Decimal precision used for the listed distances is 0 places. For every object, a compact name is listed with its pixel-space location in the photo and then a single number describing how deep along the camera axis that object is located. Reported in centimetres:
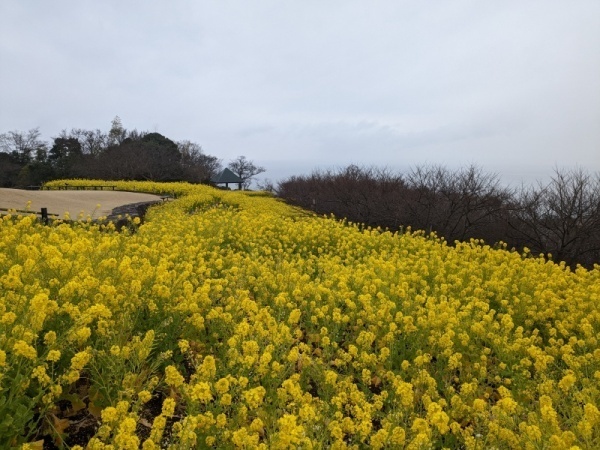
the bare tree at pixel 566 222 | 1407
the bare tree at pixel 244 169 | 7825
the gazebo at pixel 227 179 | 6181
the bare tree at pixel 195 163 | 4585
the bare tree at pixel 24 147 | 4697
